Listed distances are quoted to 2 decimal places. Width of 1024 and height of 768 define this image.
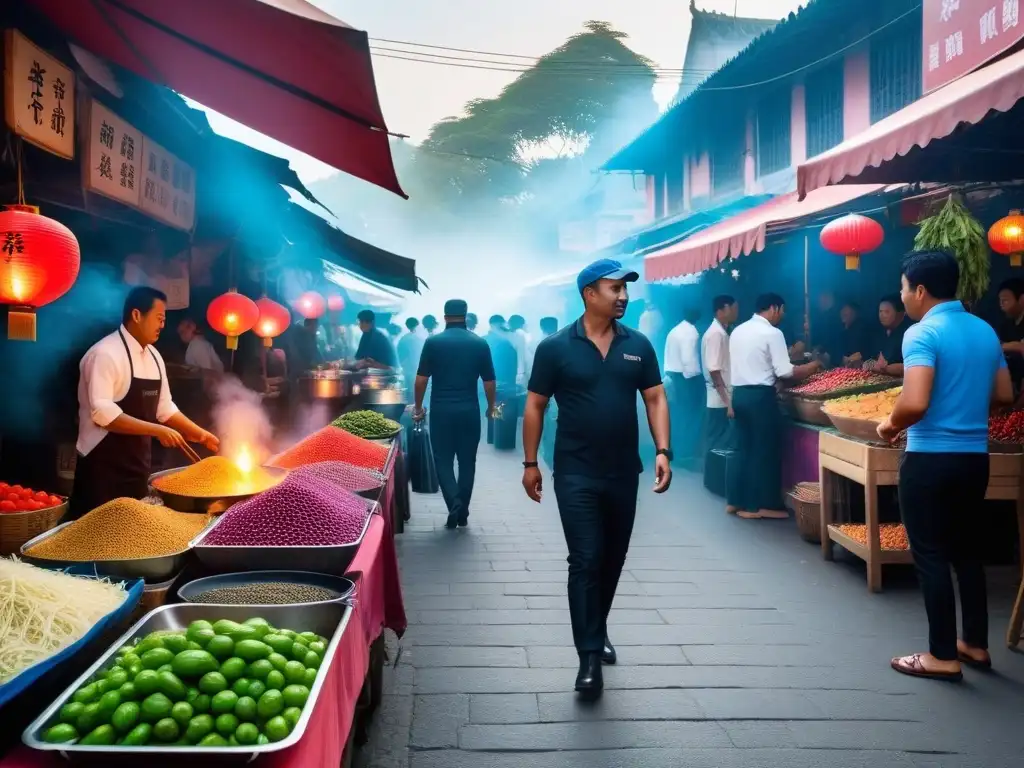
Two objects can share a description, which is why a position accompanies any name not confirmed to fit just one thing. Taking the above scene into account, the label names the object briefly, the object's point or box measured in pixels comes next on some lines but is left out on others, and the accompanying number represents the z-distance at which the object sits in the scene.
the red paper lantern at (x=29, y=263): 3.79
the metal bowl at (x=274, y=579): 2.78
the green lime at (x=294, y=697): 2.05
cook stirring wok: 4.57
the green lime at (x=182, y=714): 1.89
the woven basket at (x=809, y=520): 6.86
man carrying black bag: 7.68
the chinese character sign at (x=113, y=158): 5.26
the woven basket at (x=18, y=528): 3.38
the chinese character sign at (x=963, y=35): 5.38
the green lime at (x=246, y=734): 1.87
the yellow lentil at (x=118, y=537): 2.89
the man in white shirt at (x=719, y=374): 9.23
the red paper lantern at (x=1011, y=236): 6.48
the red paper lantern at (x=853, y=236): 7.47
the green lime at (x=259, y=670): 2.08
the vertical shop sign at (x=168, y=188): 6.45
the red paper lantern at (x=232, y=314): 7.39
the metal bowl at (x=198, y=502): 3.75
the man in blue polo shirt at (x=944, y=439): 4.02
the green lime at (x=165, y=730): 1.86
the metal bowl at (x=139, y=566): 2.77
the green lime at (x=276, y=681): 2.07
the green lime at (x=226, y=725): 1.92
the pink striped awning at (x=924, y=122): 4.45
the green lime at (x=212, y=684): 1.99
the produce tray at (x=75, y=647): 1.87
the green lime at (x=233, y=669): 2.07
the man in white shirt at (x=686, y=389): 11.34
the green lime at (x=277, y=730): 1.90
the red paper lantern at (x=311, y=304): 12.22
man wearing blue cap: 4.01
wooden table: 5.36
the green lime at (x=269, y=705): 1.96
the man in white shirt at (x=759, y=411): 7.66
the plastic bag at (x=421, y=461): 9.00
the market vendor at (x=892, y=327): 8.80
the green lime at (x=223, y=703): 1.95
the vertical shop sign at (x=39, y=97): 4.05
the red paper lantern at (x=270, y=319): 8.68
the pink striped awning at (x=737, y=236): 9.12
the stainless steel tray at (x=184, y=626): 1.79
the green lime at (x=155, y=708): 1.89
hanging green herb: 6.20
